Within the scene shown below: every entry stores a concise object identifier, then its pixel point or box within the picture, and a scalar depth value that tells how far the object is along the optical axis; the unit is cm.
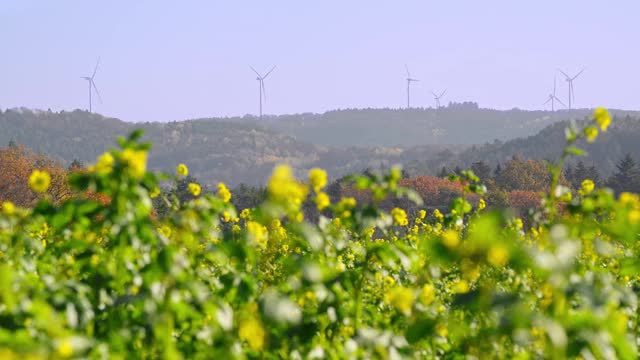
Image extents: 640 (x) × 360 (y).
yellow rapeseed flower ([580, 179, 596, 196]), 1192
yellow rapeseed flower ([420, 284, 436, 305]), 894
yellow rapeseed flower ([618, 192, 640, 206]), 798
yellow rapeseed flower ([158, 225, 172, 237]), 1193
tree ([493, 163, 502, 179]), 14970
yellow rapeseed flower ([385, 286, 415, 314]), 746
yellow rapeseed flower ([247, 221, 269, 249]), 849
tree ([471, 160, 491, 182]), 12937
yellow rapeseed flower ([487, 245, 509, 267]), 646
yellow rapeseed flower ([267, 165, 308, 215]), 764
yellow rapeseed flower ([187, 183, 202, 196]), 1072
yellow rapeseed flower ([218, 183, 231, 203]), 1109
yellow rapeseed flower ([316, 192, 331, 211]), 900
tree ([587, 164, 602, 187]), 12950
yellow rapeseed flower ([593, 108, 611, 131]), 957
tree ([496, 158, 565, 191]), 15150
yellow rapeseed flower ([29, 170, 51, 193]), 877
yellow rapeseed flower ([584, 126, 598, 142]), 980
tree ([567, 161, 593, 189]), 13137
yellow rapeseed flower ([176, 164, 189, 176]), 1072
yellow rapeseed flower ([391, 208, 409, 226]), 1127
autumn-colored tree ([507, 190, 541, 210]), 12951
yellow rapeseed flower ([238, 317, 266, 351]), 721
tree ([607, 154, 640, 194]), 12100
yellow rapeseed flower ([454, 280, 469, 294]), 942
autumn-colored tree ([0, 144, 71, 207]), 15262
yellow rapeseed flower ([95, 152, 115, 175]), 798
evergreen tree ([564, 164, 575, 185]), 13537
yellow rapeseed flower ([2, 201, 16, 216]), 941
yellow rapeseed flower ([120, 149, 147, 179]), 771
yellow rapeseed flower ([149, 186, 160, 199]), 947
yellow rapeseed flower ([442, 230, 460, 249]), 671
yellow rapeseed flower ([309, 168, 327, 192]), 872
